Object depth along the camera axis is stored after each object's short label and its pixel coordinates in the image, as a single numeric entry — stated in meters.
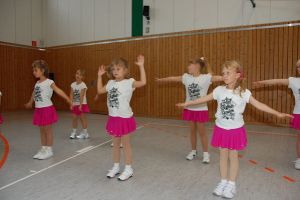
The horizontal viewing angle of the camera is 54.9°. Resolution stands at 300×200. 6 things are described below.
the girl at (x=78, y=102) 6.19
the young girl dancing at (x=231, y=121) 3.03
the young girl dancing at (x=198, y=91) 4.29
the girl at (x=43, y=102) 4.52
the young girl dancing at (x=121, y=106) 3.60
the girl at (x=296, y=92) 4.04
